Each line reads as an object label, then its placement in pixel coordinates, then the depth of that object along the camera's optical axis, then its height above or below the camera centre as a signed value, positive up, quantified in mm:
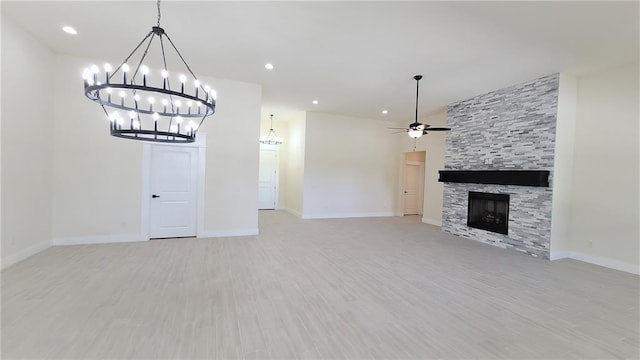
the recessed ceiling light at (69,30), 3956 +1923
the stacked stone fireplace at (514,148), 5148 +670
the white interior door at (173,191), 5629 -481
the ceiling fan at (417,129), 5148 +892
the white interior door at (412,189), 10453 -483
